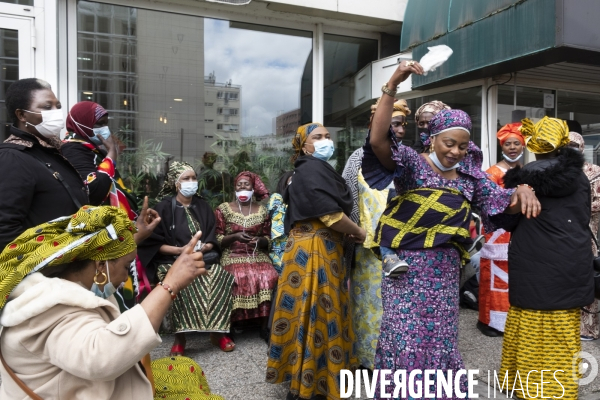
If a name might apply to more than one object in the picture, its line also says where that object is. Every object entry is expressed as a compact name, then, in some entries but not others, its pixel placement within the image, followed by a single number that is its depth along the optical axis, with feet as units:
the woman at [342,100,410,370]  12.42
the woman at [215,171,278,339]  15.37
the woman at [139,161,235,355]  14.19
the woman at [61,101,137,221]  9.55
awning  14.62
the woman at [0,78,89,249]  7.46
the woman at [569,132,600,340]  15.43
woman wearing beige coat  4.79
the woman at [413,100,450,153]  13.75
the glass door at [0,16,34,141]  15.87
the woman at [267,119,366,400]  10.39
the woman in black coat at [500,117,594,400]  10.46
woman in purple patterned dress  8.21
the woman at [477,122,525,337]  15.37
